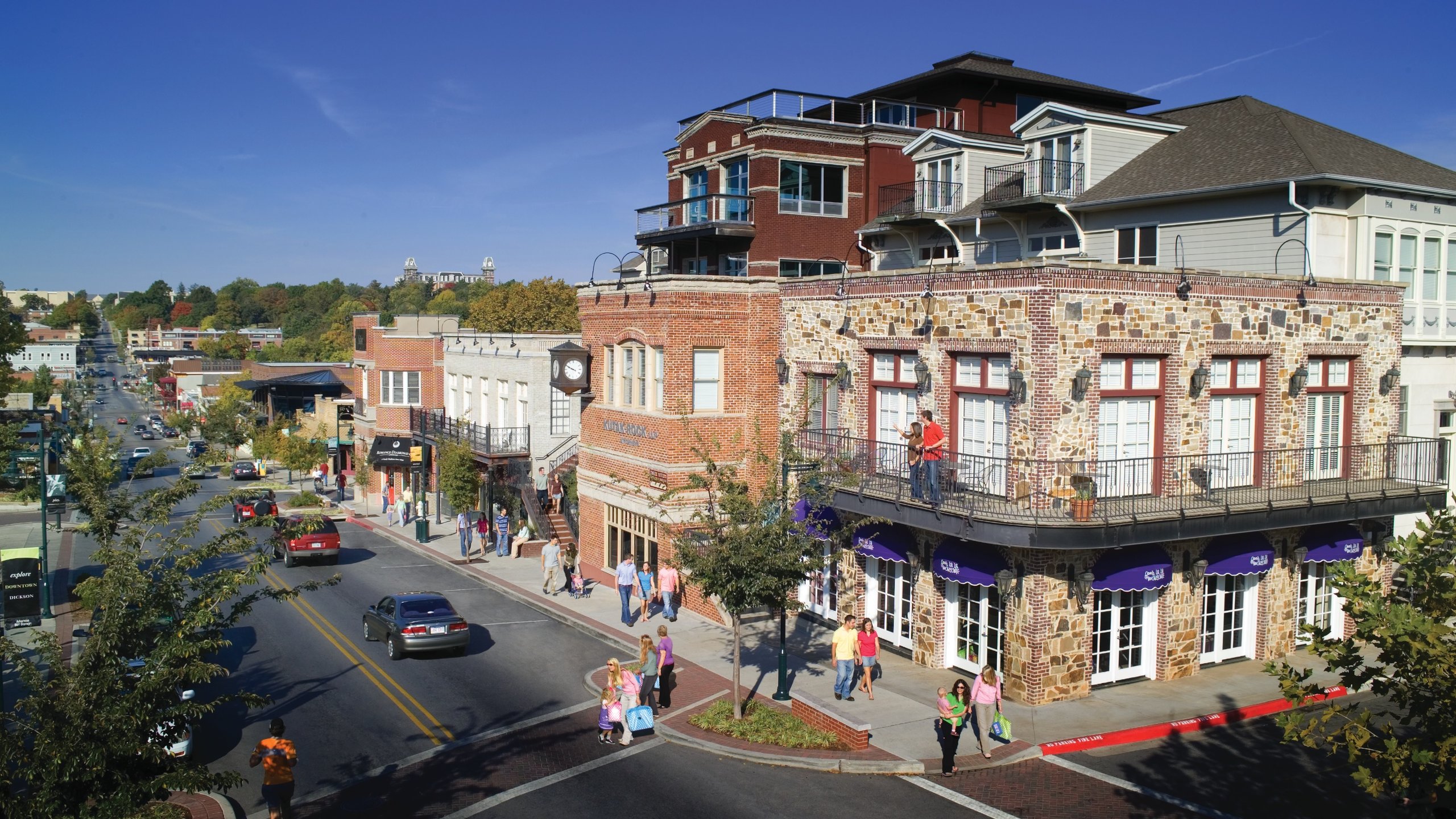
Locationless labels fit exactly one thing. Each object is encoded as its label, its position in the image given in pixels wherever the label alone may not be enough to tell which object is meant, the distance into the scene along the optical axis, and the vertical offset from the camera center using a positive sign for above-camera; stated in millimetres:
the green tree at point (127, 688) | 10250 -3430
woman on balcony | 20484 -1987
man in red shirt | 20000 -1891
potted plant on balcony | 18609 -2652
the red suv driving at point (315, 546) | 34844 -6468
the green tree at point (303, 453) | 60094 -5912
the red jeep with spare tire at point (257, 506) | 40469 -6226
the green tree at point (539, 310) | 92875 +3474
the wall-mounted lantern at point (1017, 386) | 19328 -631
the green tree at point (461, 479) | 37750 -4601
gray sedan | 22797 -5953
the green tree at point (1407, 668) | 9594 -2951
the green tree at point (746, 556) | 18031 -3498
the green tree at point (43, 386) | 106169 -4247
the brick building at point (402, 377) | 50438 -1325
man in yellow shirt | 19266 -5498
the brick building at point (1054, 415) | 19328 -1390
